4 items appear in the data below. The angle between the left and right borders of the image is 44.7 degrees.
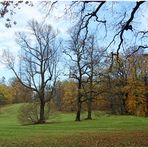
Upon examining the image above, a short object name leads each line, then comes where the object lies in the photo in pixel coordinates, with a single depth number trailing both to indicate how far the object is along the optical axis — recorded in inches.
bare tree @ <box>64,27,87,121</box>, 922.0
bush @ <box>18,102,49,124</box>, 929.3
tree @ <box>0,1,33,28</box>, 301.5
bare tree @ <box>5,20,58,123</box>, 944.0
